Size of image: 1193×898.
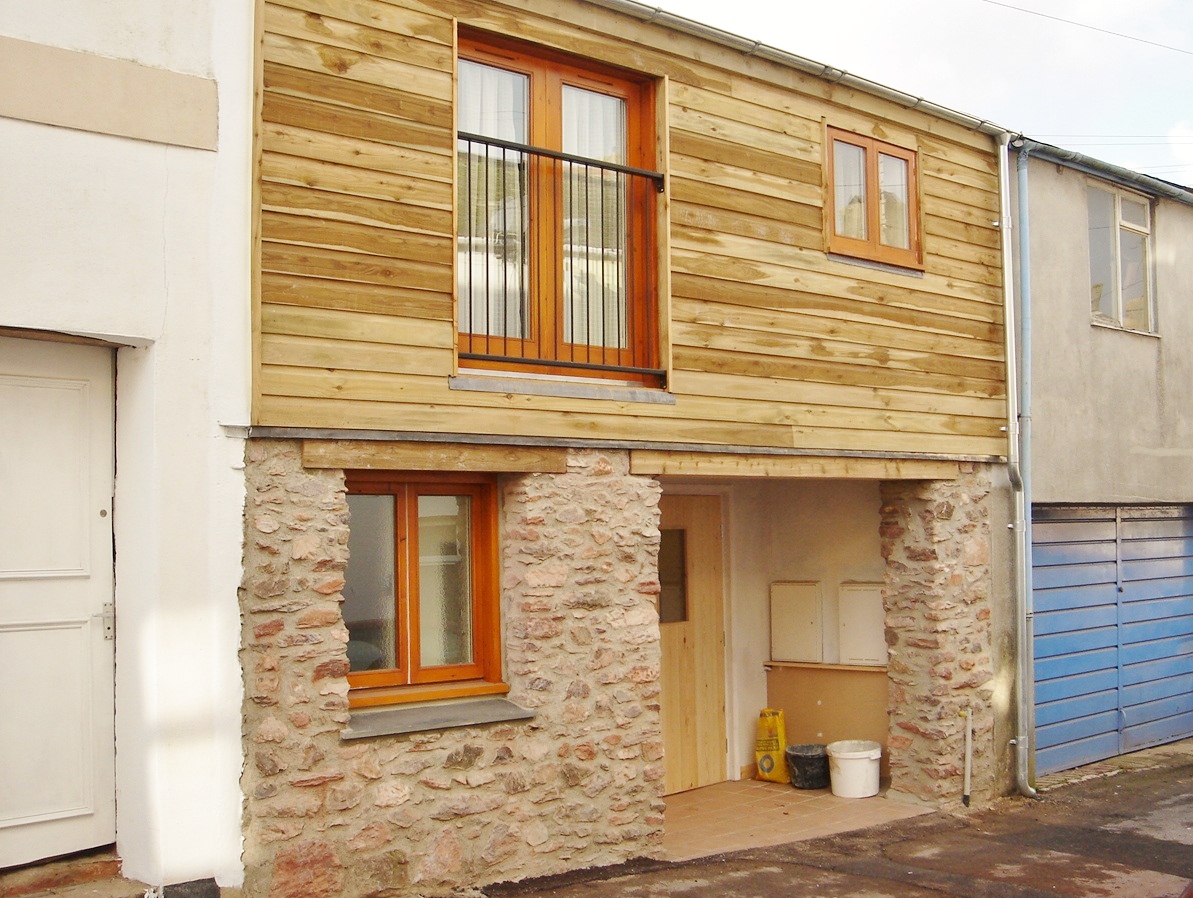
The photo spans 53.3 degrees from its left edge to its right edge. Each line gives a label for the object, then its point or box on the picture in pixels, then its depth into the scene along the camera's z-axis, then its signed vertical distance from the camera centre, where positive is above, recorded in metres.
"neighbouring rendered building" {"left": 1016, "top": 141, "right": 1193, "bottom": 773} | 9.81 +0.30
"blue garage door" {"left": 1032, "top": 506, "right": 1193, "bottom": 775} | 9.91 -1.29
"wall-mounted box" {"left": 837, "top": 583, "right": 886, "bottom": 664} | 9.27 -1.07
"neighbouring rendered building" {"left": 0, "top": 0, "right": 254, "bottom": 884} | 5.19 +0.32
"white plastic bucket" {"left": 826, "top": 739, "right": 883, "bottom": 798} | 8.86 -2.12
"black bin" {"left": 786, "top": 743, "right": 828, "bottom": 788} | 9.13 -2.14
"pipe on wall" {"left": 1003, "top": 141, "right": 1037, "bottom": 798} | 9.20 -0.58
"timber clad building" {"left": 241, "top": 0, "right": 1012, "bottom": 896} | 5.75 +0.50
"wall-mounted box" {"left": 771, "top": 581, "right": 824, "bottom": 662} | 9.53 -1.07
